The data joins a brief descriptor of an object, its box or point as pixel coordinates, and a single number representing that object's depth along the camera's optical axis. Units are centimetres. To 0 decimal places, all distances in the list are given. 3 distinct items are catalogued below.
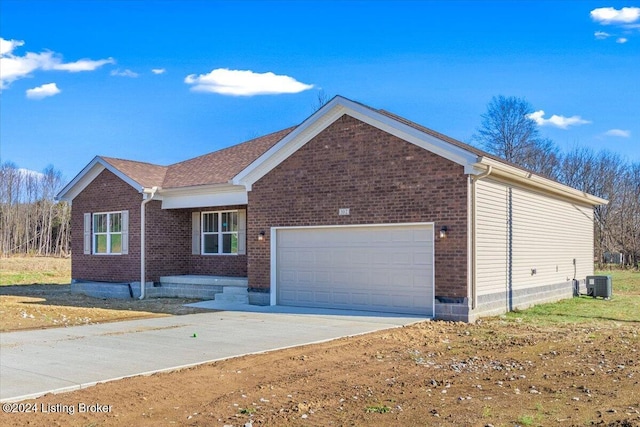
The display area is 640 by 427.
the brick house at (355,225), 1438
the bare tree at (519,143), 4634
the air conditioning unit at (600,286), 2064
